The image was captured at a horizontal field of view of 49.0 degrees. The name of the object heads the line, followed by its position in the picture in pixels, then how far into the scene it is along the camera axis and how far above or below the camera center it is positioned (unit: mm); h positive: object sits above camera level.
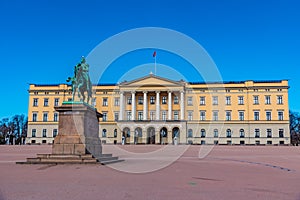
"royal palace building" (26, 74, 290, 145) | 71688 +4987
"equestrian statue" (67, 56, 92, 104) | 16469 +2635
